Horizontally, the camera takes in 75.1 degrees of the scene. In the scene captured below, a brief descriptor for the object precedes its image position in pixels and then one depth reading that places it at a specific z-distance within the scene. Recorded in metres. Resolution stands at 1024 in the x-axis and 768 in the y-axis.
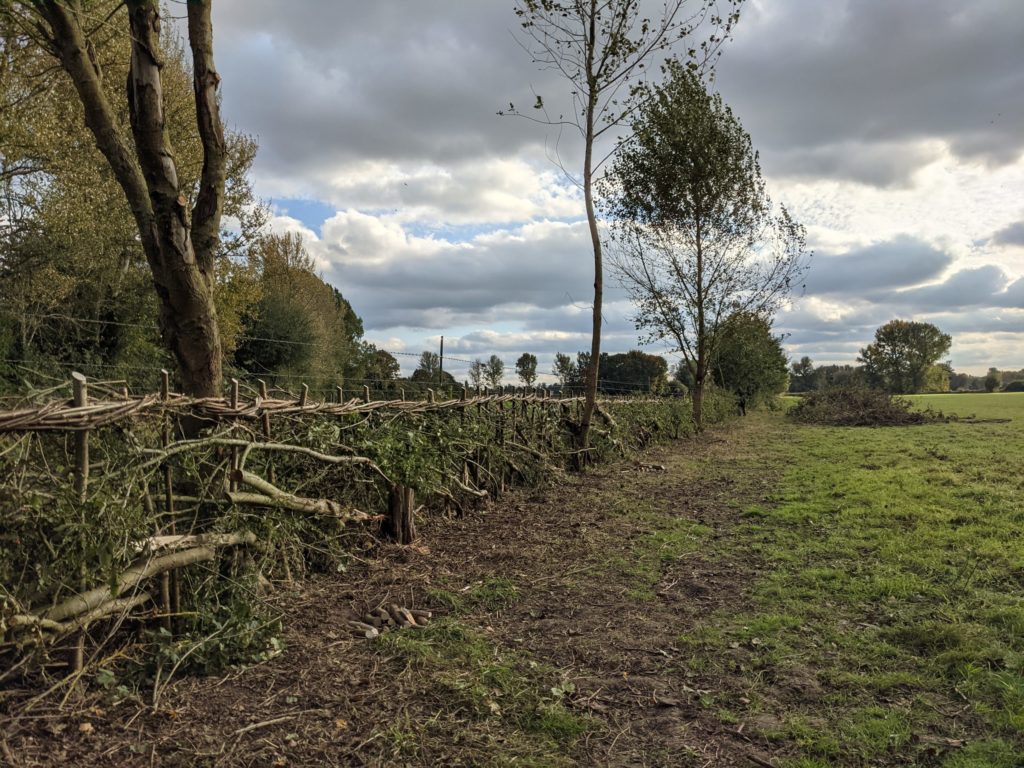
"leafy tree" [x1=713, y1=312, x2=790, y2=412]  26.44
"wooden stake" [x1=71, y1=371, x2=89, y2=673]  3.03
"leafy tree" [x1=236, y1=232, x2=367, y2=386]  24.43
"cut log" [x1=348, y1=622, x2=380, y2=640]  3.84
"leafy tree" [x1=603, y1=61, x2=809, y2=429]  18.77
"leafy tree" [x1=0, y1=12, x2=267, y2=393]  13.46
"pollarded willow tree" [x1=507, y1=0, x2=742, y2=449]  10.88
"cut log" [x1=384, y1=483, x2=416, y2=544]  5.77
